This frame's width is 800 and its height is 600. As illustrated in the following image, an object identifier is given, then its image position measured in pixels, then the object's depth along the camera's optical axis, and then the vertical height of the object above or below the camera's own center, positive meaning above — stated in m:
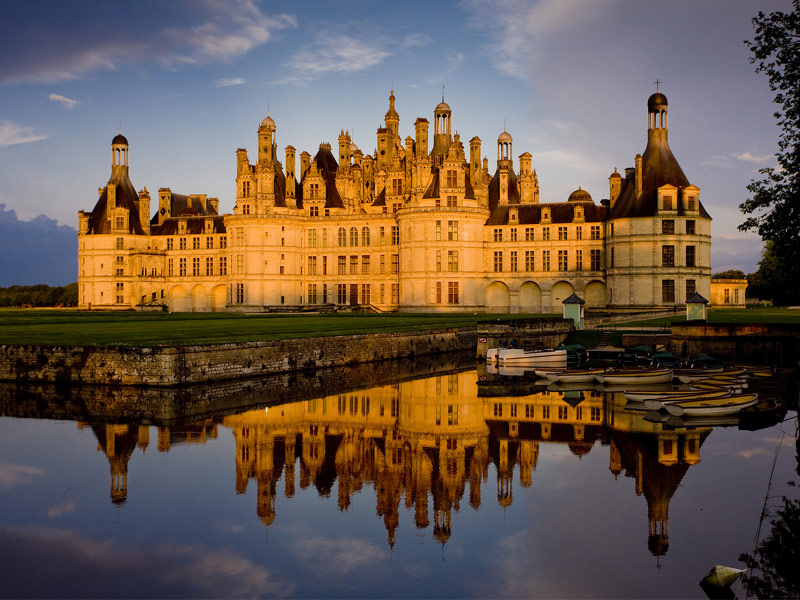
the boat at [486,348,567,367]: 38.50 -2.63
